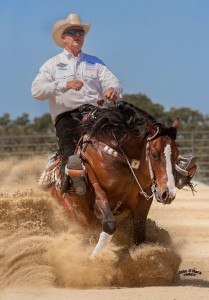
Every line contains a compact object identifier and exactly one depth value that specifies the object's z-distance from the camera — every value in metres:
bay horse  16.95
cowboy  18.87
